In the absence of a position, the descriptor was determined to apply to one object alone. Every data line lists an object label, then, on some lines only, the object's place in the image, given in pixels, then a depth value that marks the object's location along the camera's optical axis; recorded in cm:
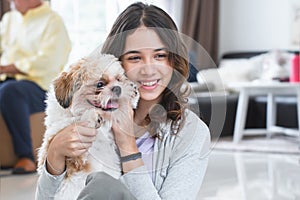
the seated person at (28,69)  334
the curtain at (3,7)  452
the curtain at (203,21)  651
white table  439
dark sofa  496
